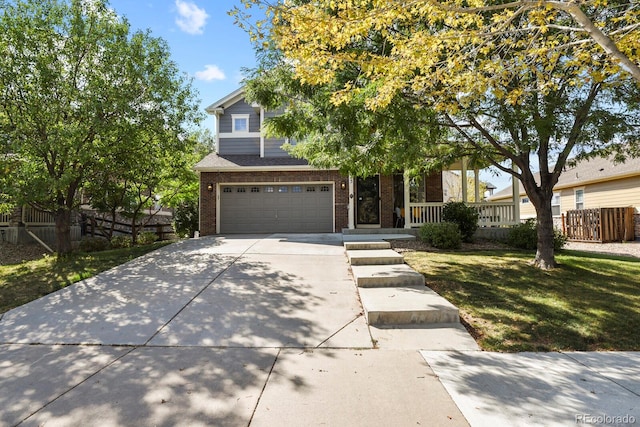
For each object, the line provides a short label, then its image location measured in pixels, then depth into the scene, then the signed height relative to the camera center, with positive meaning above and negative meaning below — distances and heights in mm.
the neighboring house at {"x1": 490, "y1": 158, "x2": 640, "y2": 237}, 15055 +1851
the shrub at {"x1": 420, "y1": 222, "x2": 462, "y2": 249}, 9461 -284
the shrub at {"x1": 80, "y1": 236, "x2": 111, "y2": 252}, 10734 -519
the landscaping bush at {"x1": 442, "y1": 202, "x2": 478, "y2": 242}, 10969 +209
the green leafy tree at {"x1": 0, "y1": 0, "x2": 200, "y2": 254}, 7492 +3135
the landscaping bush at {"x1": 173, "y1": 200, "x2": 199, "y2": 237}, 15914 +272
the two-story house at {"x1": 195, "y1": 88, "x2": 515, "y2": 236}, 13797 +1169
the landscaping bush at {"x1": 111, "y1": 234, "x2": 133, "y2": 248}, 11586 -475
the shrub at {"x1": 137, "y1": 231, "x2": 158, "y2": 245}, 12633 -373
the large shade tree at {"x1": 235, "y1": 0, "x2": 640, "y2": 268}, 4641 +2407
